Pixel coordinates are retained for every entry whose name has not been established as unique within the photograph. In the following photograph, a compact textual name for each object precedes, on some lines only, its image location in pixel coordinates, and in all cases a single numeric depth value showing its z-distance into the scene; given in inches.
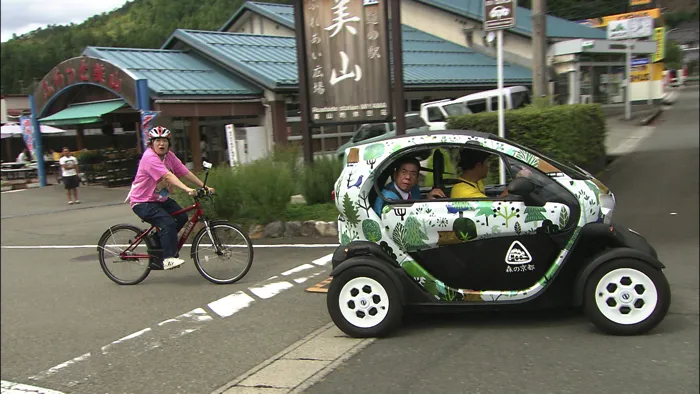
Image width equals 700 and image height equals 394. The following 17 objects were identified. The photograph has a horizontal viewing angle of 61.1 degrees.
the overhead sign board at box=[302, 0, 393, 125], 434.9
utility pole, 425.1
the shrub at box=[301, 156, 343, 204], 434.0
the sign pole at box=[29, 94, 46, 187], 926.4
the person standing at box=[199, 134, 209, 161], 837.4
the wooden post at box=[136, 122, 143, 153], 906.7
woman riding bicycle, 274.7
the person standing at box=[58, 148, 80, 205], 678.5
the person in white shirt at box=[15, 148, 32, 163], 1167.0
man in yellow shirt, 201.3
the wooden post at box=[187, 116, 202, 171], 794.5
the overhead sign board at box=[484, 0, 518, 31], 329.4
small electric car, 175.5
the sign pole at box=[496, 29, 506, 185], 336.8
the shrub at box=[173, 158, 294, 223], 391.5
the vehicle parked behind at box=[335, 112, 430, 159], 750.5
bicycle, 282.8
